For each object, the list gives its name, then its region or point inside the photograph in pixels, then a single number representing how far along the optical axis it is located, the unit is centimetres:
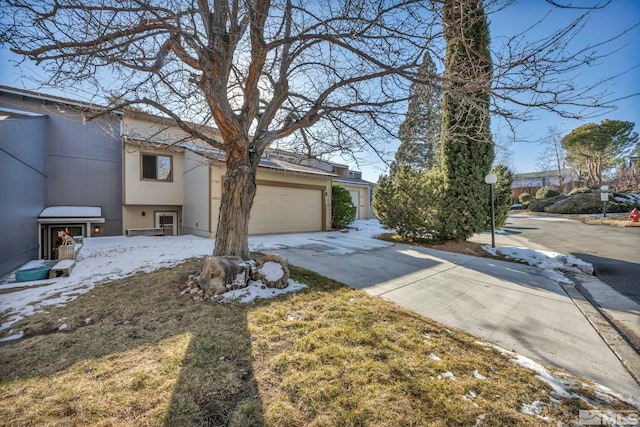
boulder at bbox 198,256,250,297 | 371
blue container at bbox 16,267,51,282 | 446
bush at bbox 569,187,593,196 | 2175
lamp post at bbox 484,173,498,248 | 740
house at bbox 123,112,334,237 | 967
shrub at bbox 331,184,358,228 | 1289
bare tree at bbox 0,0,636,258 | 282
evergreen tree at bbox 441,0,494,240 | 777
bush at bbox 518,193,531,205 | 2725
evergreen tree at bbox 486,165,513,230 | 838
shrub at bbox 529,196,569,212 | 2233
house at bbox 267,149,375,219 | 1747
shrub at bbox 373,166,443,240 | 837
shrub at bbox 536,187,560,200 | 2436
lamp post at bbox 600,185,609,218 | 1530
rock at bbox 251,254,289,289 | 402
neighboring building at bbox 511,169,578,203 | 2966
